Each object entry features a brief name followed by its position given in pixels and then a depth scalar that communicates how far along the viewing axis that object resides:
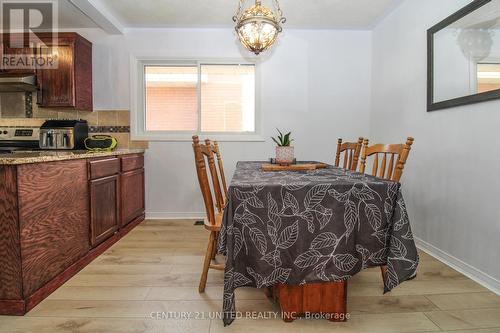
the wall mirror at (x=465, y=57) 1.87
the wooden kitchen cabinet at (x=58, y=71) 3.14
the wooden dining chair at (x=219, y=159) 2.48
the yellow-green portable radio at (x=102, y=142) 3.27
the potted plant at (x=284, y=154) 2.20
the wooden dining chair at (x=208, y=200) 1.68
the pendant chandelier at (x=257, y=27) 1.91
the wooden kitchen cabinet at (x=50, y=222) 1.57
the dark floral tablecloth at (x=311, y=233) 1.34
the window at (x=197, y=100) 3.60
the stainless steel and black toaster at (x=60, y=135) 3.16
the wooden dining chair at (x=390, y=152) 1.63
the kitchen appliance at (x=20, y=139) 3.21
